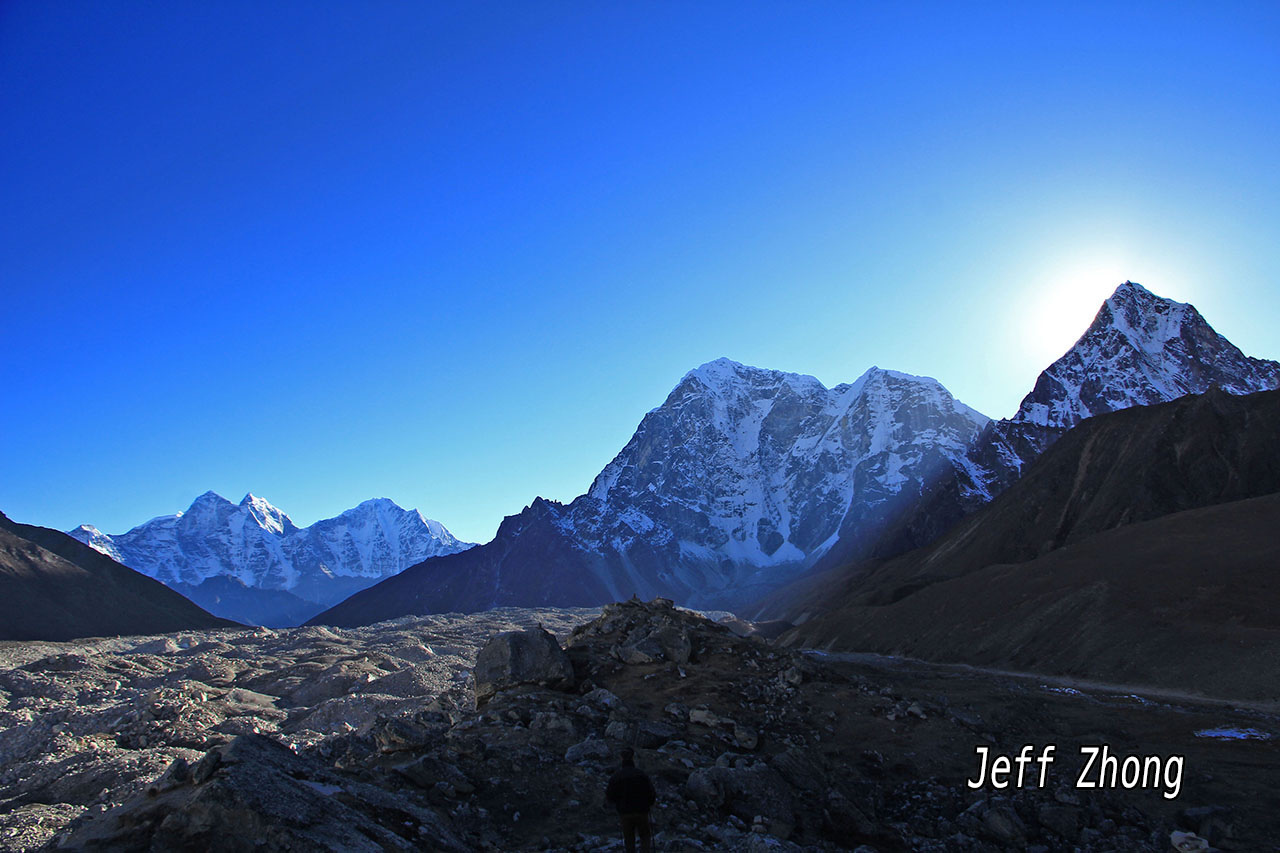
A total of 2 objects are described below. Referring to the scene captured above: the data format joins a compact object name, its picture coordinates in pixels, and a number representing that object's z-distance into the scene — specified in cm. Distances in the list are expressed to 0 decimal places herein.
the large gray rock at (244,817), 1035
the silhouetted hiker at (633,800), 1312
